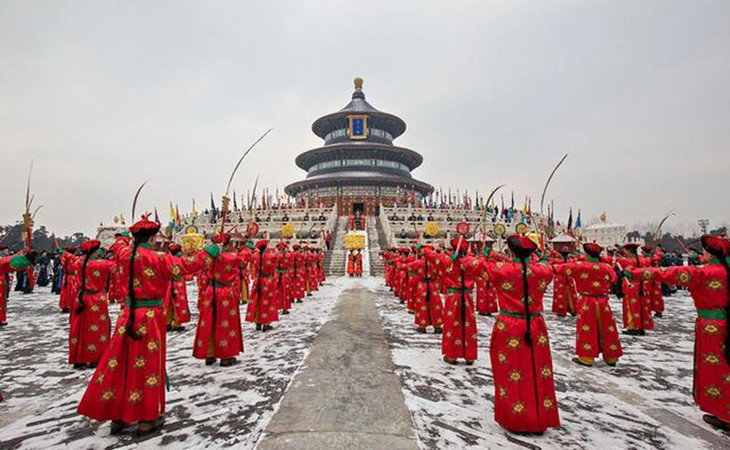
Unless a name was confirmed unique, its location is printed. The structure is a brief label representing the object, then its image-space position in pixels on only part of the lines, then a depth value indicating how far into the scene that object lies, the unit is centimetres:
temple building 4384
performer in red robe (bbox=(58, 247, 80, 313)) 634
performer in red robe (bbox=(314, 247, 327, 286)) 1825
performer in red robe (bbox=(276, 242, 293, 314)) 1053
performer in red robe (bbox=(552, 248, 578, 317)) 1066
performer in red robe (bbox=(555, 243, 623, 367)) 585
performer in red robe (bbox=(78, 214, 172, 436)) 338
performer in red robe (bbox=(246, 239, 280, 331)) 828
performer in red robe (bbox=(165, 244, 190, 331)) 869
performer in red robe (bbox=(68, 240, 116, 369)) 575
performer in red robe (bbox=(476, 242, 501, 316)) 1056
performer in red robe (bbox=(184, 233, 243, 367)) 562
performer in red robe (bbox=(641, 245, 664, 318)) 1018
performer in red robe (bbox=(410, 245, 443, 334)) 802
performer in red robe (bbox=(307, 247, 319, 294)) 1552
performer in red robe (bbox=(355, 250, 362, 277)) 2275
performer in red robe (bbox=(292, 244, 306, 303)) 1298
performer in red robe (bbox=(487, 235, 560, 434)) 350
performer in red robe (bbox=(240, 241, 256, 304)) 869
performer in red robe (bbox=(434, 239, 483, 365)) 574
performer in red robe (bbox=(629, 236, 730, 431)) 382
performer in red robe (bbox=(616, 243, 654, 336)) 817
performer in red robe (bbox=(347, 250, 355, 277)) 2306
